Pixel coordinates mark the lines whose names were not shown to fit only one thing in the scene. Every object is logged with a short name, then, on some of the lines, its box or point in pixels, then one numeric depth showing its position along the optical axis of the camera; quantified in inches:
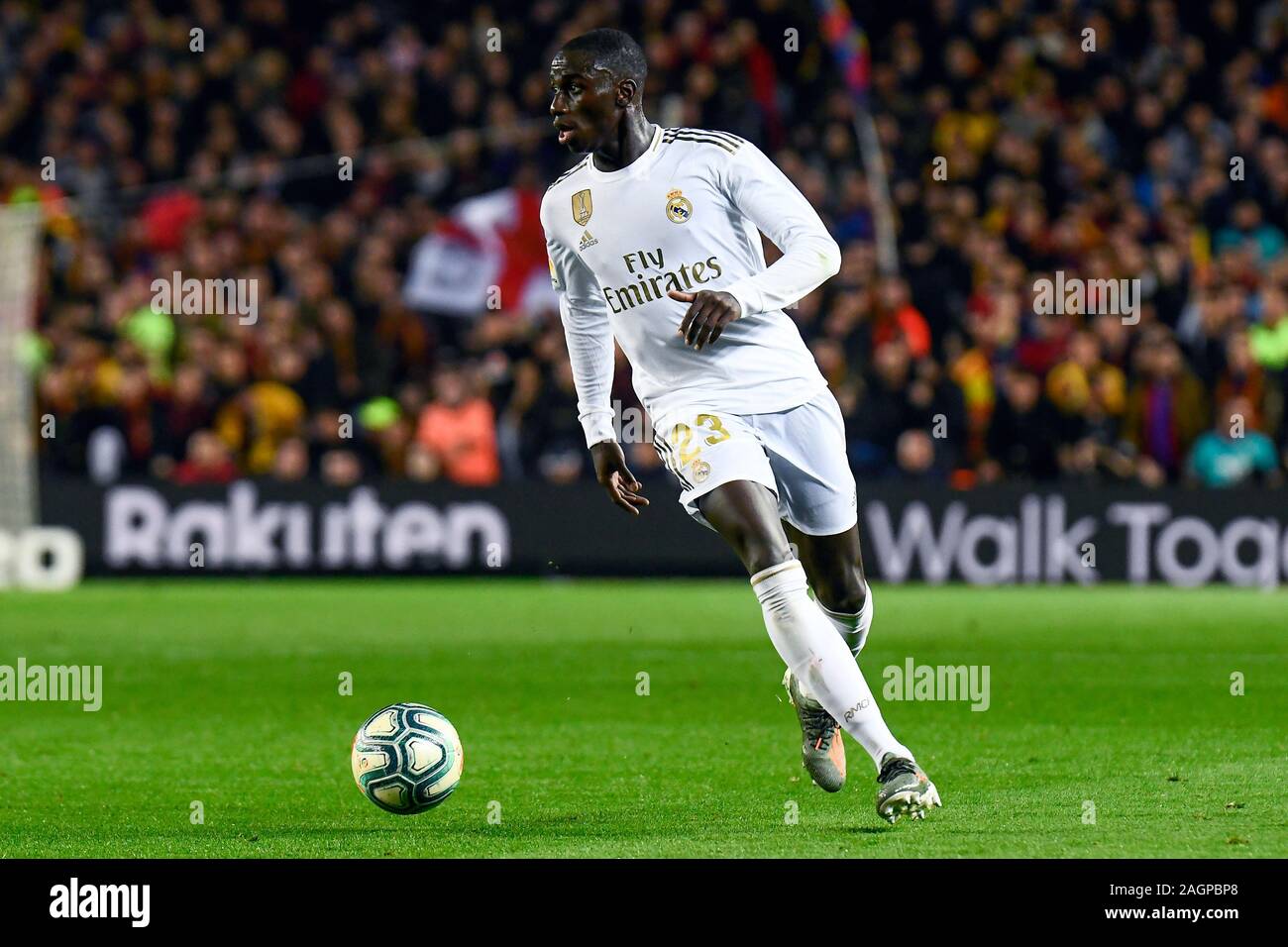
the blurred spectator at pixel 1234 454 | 723.4
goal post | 734.5
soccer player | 272.1
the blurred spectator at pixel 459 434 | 750.5
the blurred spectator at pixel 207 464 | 753.0
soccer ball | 282.7
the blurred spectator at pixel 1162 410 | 730.2
